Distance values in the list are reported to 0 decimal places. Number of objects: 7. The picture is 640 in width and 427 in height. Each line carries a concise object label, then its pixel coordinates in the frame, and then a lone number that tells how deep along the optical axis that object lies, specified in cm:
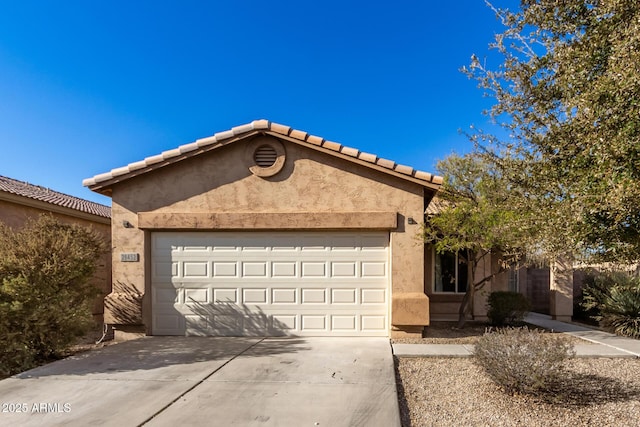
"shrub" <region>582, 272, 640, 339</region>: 1008
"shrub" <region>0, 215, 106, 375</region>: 724
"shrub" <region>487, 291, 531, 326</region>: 1075
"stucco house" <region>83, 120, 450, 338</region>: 942
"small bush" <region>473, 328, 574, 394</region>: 518
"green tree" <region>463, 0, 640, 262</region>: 426
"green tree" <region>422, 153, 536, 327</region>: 757
